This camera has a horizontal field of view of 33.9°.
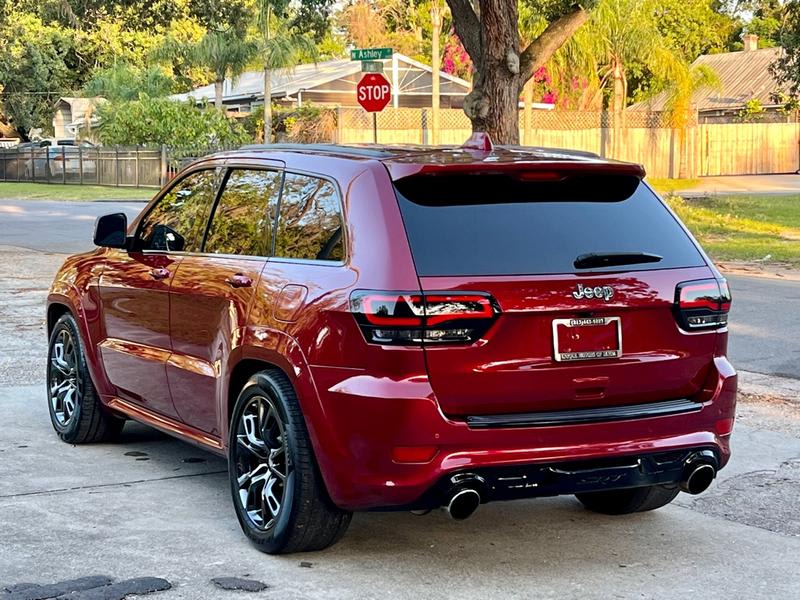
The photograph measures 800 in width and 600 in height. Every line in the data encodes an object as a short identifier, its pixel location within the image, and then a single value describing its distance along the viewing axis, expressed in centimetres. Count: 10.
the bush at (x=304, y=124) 3972
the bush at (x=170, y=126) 4619
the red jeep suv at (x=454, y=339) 489
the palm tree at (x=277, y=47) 4521
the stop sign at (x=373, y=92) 2320
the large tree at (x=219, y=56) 5047
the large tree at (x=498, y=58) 1788
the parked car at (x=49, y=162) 5109
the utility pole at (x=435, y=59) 2762
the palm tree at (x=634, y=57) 4275
